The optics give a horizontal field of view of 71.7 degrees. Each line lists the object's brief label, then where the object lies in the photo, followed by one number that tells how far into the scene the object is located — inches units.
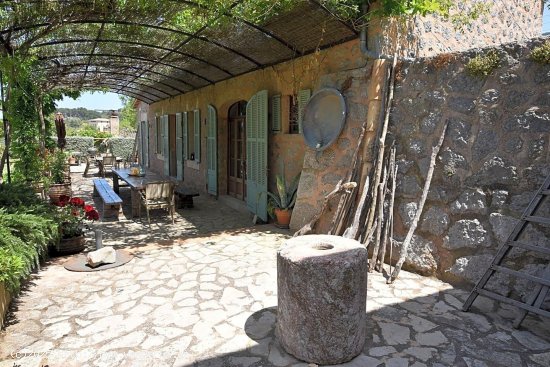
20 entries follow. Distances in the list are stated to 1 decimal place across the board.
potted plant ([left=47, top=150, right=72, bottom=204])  325.4
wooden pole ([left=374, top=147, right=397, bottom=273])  171.3
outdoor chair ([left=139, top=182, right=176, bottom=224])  273.1
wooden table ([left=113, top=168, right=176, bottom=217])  292.0
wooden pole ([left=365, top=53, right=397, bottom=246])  178.1
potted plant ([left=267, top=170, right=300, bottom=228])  245.9
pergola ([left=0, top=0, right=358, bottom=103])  181.5
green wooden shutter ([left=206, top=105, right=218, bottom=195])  360.5
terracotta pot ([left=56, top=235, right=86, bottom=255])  196.7
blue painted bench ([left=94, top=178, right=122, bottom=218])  286.8
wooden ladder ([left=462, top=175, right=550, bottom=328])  115.6
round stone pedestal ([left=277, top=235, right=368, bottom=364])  101.6
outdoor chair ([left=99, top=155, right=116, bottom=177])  531.2
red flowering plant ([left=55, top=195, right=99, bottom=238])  200.2
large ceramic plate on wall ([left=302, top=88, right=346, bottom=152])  206.4
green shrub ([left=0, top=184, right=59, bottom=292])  119.6
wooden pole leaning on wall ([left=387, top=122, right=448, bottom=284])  163.8
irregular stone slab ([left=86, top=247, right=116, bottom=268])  179.0
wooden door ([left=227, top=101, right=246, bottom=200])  341.1
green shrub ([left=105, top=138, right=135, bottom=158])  884.0
